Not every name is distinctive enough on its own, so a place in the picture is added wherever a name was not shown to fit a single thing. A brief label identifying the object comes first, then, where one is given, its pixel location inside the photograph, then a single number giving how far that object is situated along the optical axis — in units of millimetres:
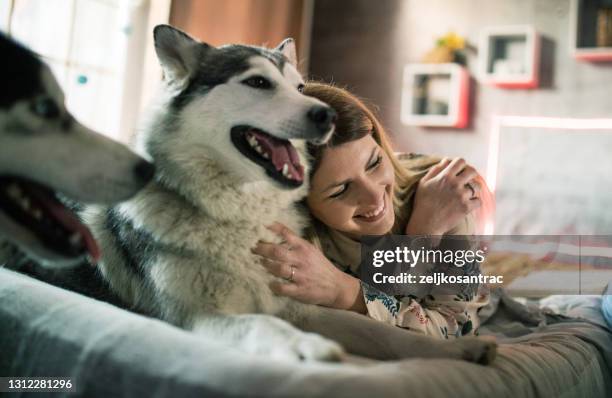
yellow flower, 3225
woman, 968
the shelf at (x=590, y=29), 2850
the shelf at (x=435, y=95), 3156
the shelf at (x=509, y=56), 2998
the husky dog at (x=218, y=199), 871
